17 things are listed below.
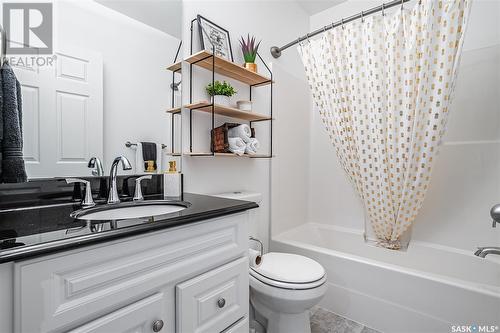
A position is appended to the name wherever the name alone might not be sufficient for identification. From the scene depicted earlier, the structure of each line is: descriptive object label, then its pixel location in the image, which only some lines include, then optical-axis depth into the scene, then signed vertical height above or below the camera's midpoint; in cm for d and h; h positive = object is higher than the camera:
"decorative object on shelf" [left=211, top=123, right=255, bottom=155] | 149 +14
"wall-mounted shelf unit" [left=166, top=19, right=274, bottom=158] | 137 +56
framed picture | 145 +76
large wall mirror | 100 +34
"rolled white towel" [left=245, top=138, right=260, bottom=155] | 158 +11
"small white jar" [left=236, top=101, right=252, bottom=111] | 160 +38
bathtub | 131 -72
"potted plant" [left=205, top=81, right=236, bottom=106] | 144 +42
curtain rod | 154 +96
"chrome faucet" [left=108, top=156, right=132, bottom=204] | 110 -9
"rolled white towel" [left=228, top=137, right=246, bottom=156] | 151 +11
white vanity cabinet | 55 -32
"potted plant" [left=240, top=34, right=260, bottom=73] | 166 +73
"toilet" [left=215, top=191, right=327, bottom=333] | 128 -64
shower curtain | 141 +44
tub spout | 108 -36
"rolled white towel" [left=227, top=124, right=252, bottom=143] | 155 +20
